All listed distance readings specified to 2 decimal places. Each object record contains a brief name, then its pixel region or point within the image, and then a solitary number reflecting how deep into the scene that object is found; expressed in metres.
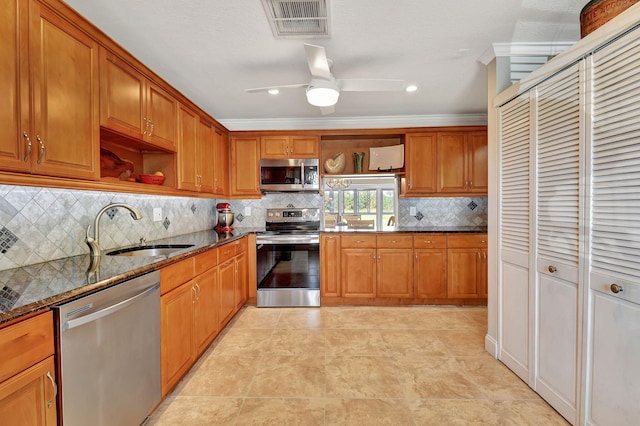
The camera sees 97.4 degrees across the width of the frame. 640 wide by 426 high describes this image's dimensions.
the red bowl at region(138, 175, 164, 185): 2.21
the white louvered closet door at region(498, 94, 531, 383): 1.89
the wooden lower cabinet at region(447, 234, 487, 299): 3.39
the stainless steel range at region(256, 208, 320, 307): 3.44
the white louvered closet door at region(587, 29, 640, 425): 1.22
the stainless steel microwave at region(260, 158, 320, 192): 3.65
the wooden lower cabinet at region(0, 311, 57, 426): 0.87
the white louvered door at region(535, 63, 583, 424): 1.52
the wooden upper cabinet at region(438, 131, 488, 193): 3.63
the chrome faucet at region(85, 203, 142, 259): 1.77
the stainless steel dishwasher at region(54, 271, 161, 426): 1.09
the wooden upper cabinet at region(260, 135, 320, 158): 3.70
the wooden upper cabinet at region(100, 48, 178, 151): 1.68
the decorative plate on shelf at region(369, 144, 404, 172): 3.73
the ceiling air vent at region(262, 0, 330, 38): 1.63
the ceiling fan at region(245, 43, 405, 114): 2.02
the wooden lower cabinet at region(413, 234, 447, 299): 3.42
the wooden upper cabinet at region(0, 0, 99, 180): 1.18
